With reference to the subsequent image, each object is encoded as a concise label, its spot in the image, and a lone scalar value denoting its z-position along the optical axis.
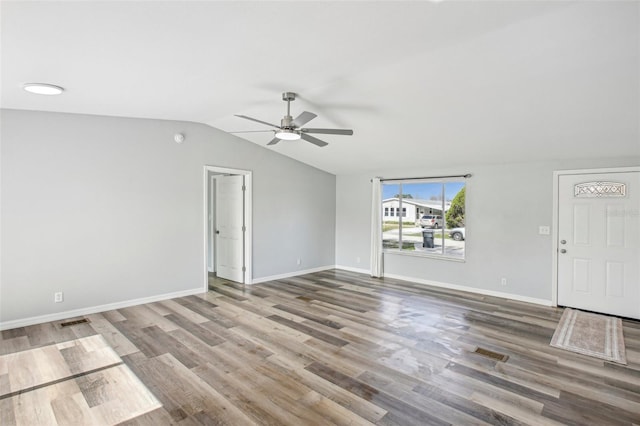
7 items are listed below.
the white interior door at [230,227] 6.60
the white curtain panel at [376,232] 7.18
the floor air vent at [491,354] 3.43
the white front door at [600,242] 4.69
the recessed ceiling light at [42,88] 3.32
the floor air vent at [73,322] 4.29
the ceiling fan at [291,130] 3.86
